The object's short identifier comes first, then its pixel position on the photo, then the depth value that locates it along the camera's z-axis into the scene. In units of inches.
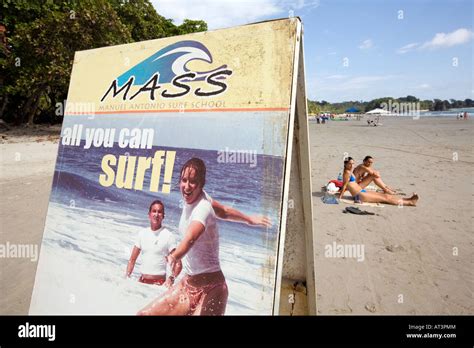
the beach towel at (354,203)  245.6
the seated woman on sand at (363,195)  243.3
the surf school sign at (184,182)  65.4
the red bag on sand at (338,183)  275.7
